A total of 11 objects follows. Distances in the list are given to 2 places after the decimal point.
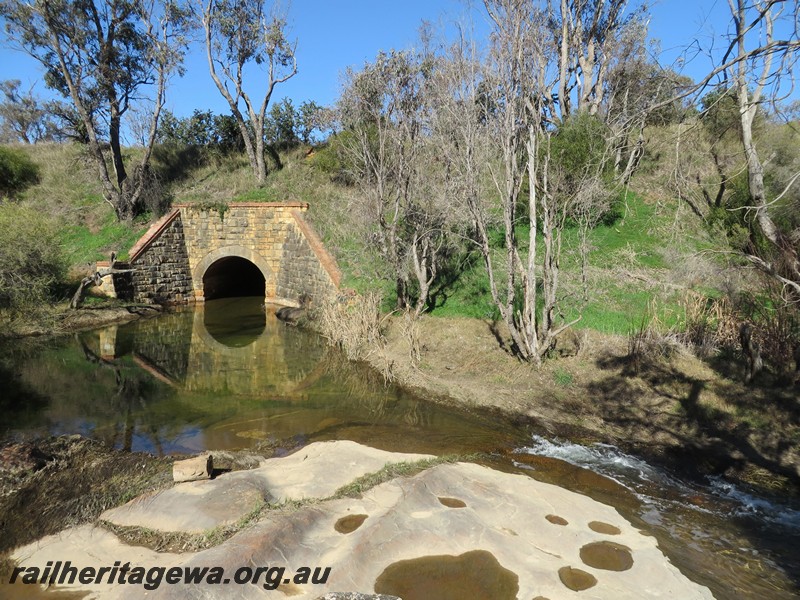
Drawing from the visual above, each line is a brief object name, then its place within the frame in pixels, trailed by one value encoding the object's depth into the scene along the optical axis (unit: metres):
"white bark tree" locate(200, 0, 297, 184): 22.75
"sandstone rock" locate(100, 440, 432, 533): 4.99
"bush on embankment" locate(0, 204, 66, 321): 13.81
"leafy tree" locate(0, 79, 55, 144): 42.44
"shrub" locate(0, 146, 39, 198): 21.98
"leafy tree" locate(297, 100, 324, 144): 25.94
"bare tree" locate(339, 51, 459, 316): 12.33
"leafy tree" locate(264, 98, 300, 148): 26.09
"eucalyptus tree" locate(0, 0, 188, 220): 18.75
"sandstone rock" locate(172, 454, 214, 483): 5.82
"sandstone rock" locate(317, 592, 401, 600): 3.68
